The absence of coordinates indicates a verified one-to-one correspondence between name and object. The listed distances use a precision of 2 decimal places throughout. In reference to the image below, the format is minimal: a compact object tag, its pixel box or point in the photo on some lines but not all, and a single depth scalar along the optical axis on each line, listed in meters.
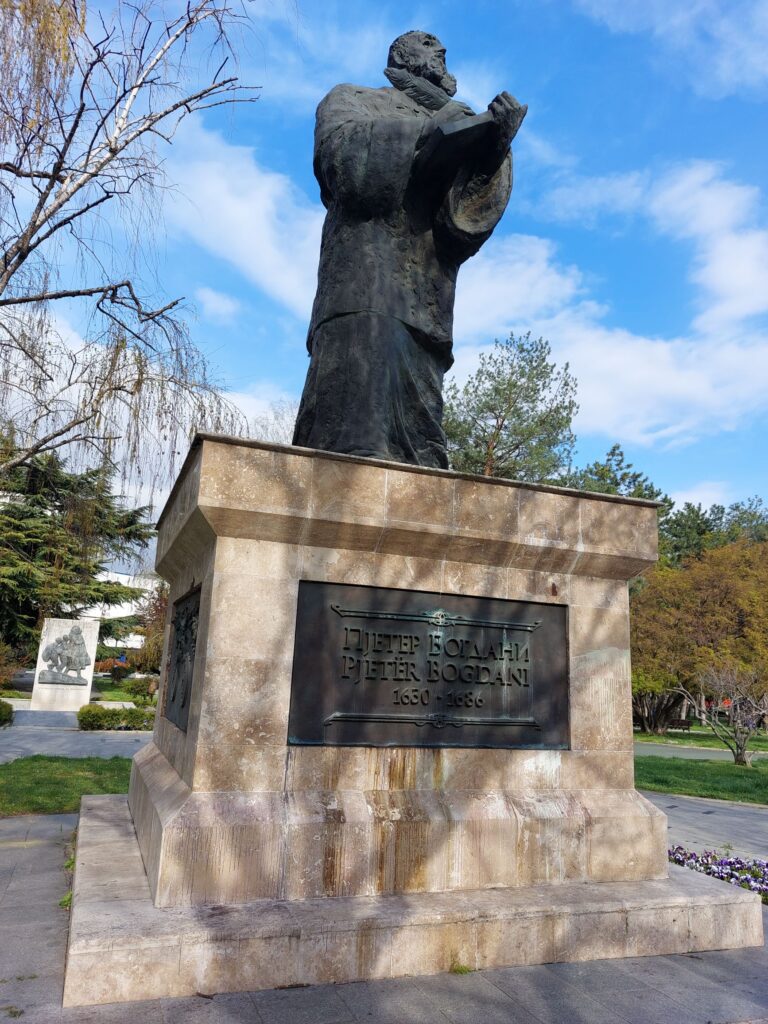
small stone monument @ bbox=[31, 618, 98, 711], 23.22
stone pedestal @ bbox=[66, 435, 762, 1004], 3.30
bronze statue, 4.66
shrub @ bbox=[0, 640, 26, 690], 26.48
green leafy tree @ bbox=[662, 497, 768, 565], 48.03
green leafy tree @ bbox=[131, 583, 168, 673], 32.22
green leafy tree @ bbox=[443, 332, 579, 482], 26.73
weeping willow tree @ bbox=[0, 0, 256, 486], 5.10
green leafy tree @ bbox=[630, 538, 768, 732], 26.56
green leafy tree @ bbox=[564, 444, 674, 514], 41.94
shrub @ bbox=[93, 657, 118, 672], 40.65
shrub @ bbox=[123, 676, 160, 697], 28.95
